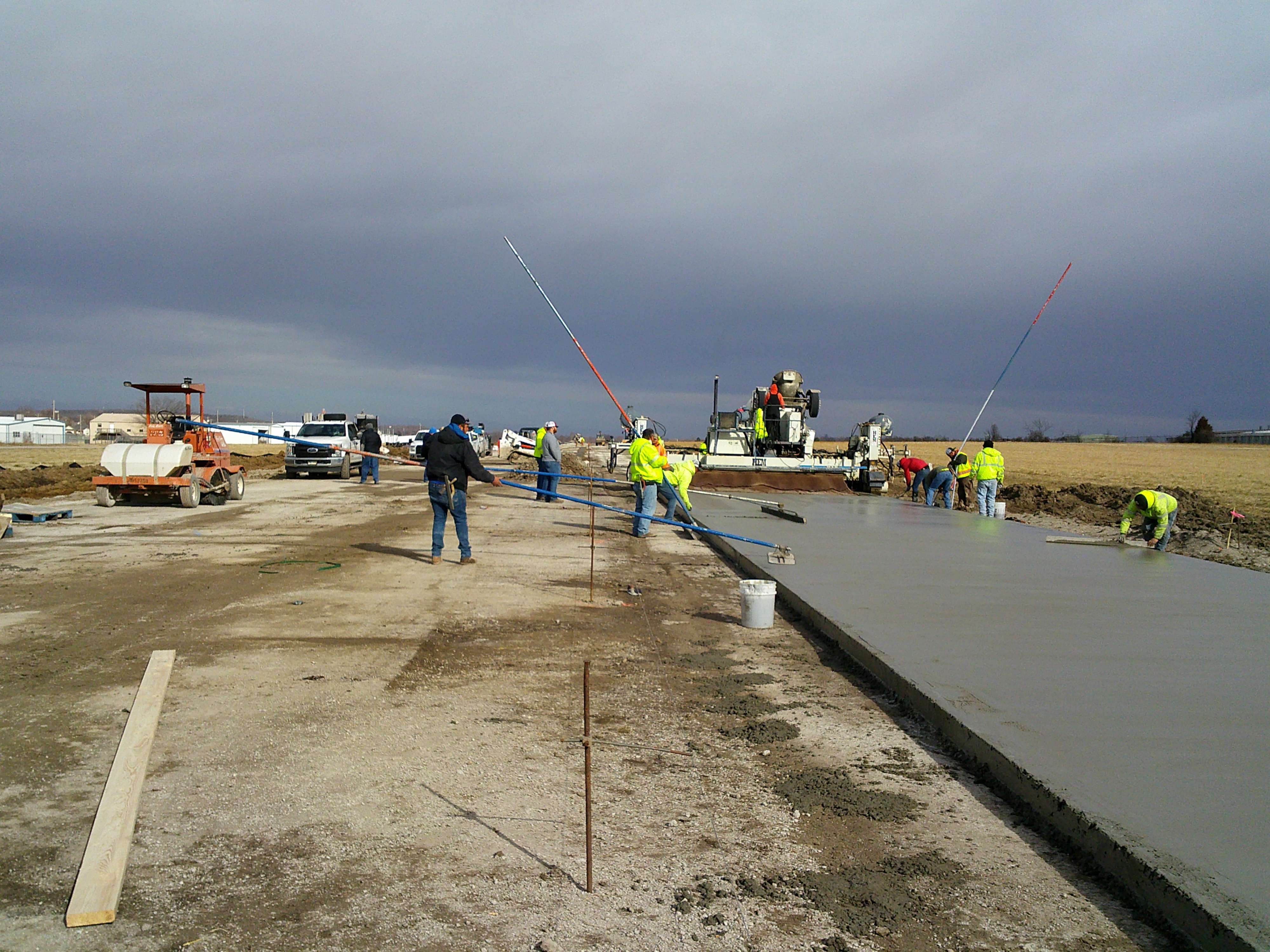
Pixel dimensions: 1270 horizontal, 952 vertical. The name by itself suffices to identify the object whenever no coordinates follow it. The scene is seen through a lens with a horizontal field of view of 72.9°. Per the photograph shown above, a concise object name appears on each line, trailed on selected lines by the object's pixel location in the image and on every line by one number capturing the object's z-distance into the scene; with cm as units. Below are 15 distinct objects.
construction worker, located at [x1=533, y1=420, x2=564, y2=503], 2033
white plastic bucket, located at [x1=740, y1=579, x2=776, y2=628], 816
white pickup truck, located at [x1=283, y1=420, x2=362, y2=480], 3039
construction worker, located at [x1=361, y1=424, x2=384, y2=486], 2797
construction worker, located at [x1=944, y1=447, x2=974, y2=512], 2155
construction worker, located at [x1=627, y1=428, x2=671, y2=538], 1494
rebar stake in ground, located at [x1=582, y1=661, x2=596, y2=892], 351
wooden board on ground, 329
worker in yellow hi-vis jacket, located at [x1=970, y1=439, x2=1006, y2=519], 1948
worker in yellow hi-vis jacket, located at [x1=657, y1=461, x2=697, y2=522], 1568
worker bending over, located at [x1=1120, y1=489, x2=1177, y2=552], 1346
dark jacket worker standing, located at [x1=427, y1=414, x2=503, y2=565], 1180
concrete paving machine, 2569
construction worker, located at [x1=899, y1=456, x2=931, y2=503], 2402
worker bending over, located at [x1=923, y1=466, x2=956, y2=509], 2170
